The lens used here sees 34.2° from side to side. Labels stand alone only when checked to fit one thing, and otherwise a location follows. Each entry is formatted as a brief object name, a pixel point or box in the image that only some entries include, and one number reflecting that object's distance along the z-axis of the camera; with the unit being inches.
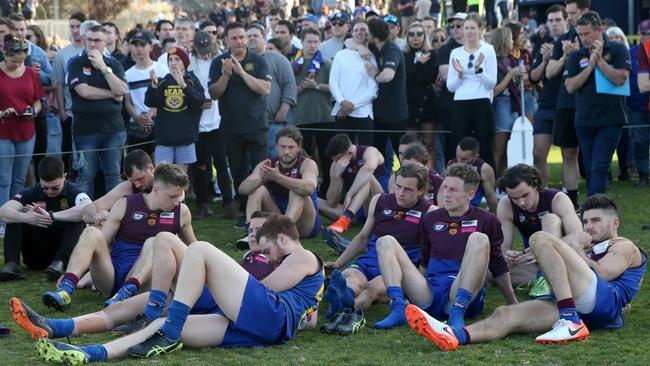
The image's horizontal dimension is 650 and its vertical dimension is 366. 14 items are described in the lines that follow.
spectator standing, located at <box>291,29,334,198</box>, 490.9
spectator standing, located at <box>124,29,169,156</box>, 468.4
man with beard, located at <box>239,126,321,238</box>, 389.7
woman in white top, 467.2
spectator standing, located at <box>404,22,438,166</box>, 505.0
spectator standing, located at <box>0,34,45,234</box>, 423.2
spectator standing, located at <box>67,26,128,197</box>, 437.1
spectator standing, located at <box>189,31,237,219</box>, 464.8
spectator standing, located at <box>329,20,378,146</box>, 478.9
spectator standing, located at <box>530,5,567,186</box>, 470.3
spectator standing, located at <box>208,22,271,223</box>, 438.9
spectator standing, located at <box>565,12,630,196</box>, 413.1
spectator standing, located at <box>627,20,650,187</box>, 523.2
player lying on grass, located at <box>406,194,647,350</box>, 244.8
